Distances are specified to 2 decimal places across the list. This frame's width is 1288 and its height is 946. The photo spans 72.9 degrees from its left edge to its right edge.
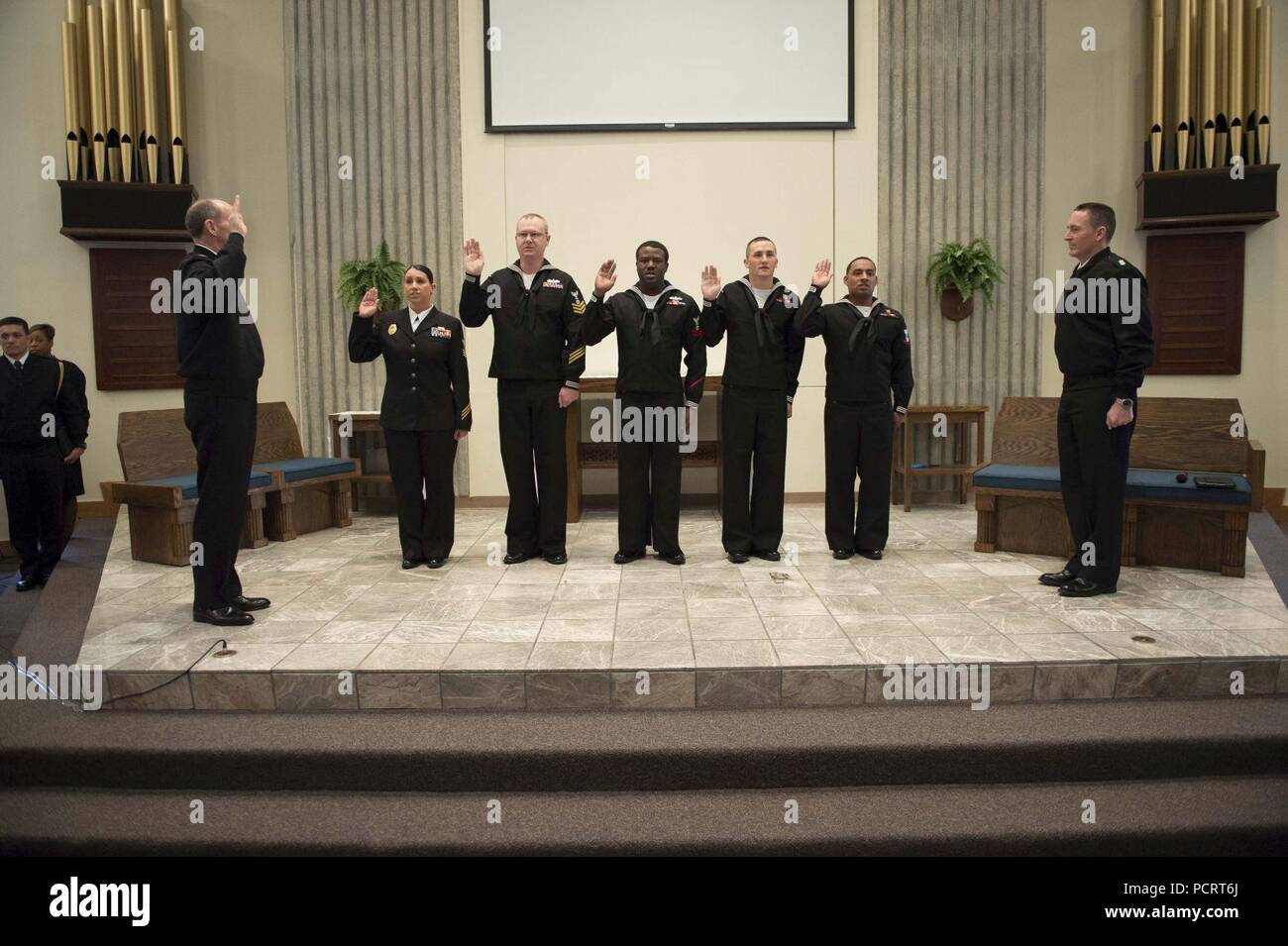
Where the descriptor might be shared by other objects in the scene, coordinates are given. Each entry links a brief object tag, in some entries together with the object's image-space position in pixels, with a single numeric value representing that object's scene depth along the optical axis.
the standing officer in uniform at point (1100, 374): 3.96
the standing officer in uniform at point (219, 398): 3.56
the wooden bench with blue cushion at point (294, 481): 5.74
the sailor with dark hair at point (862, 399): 4.90
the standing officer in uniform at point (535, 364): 4.78
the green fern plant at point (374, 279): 6.75
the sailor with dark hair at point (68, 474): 5.73
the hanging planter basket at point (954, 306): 7.06
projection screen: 6.96
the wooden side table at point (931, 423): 6.62
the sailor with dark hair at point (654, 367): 4.76
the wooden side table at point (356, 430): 6.62
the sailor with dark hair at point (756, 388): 4.77
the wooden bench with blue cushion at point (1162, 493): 4.46
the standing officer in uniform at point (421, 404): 4.79
